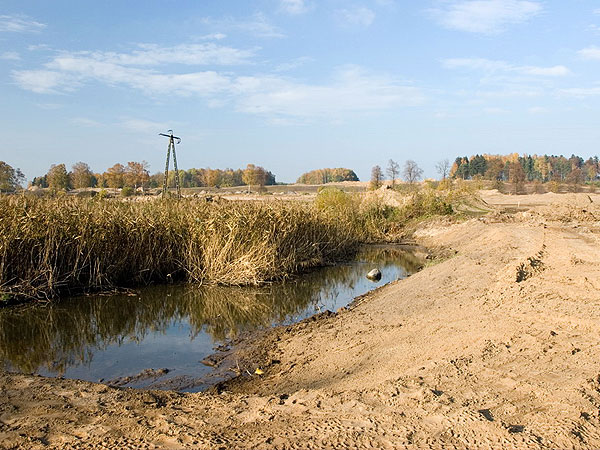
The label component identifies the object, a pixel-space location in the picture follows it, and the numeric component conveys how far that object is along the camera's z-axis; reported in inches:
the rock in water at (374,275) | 535.5
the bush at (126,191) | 947.3
